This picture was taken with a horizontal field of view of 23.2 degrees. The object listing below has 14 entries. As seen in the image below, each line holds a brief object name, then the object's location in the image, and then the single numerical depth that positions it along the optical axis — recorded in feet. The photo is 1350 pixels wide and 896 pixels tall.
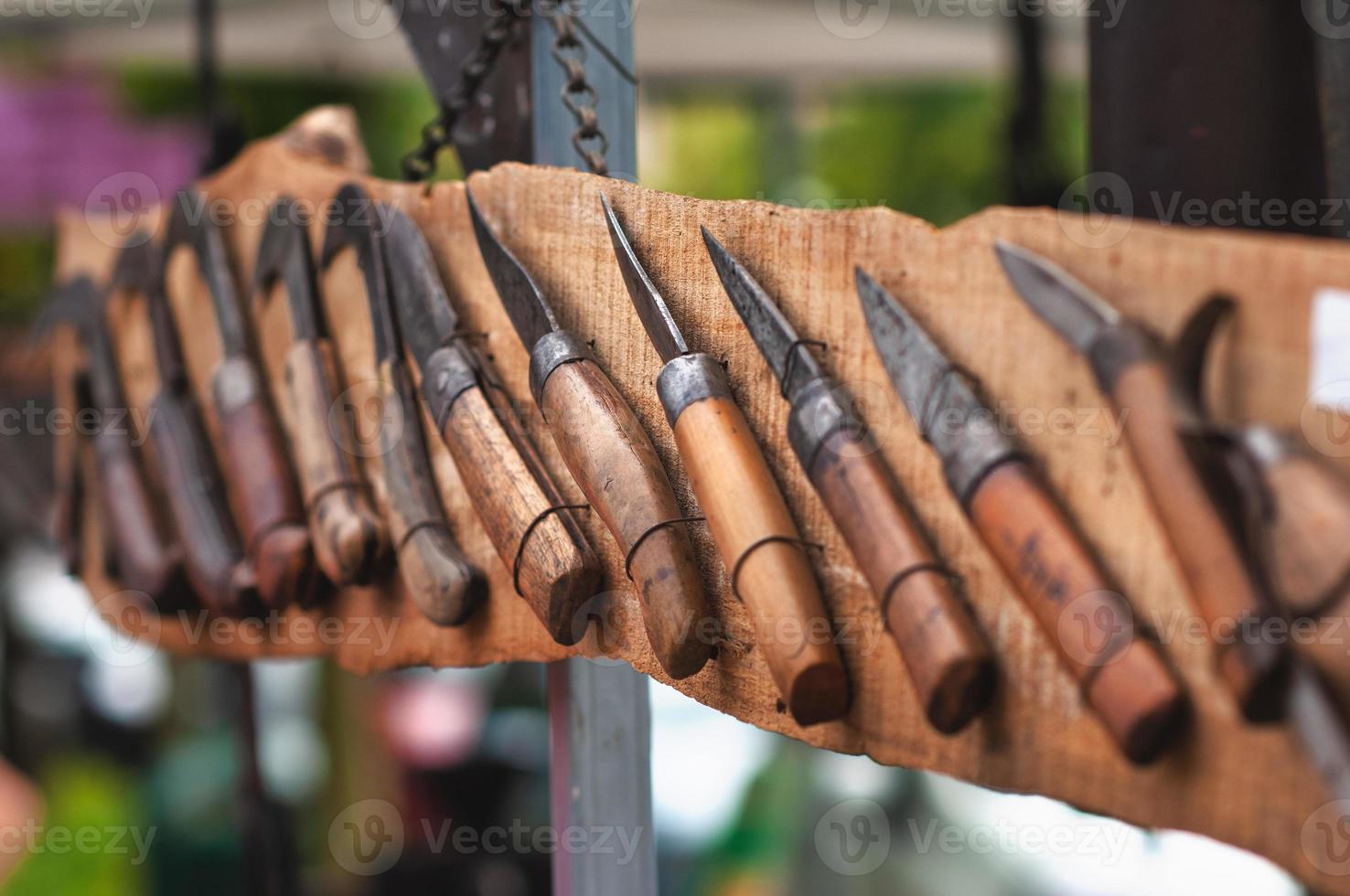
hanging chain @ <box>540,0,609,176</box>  3.63
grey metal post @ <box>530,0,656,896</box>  3.78
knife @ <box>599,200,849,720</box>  3.17
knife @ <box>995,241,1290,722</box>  2.97
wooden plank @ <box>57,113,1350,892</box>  3.02
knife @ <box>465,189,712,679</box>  3.27
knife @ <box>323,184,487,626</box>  3.60
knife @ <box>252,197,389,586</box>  3.71
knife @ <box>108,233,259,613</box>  3.90
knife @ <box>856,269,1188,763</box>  3.01
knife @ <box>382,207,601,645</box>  3.40
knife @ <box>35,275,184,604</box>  4.03
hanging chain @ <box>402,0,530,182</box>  3.74
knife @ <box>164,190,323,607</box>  3.79
